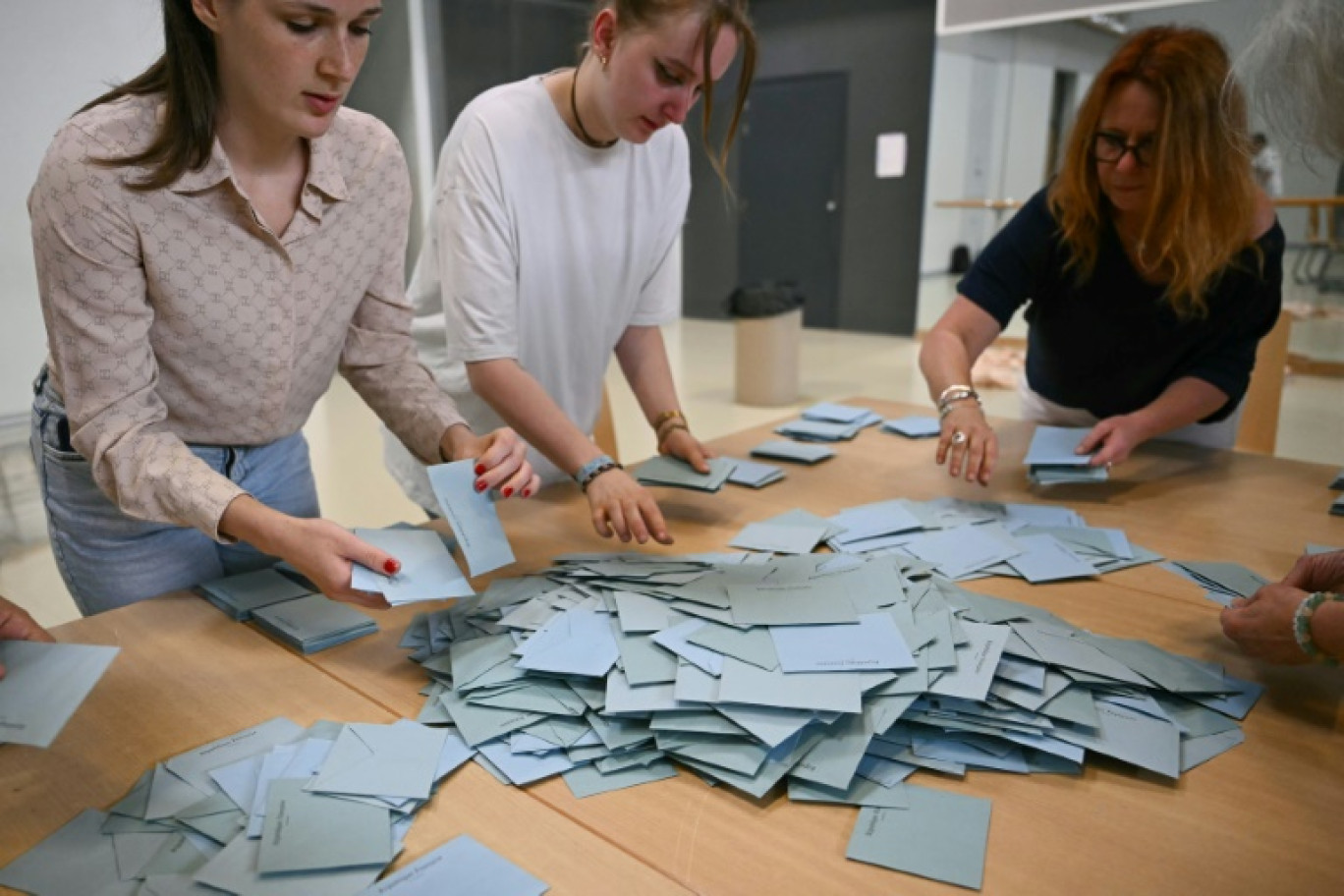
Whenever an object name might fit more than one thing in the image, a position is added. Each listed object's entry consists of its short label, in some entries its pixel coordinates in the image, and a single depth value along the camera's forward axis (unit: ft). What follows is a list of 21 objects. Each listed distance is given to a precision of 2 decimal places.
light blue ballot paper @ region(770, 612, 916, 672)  2.96
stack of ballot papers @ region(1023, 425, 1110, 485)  5.17
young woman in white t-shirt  4.36
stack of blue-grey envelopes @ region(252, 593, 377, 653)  3.48
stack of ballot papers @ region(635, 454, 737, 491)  5.12
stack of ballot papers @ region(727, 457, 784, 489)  5.33
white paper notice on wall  22.38
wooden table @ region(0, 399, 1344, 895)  2.36
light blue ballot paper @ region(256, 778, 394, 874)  2.37
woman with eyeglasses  5.05
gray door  23.58
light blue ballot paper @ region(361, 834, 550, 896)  2.29
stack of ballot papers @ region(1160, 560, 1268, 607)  3.94
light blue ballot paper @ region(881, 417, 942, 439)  6.33
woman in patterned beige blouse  3.25
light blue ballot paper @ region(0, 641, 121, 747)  2.62
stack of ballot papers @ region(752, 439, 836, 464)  5.82
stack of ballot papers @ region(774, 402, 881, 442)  6.31
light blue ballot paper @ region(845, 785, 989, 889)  2.37
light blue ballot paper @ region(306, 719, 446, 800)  2.62
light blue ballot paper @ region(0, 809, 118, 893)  2.30
